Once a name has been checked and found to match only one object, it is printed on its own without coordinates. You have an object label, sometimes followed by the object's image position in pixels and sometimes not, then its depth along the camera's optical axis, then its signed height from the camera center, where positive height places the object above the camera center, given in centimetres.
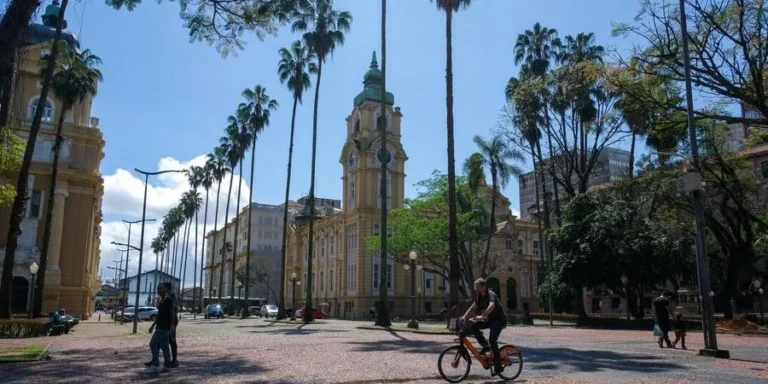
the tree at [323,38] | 4100 +1796
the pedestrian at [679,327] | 1706 -83
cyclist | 976 -42
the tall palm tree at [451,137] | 2617 +722
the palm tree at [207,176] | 7269 +1446
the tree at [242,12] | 1583 +754
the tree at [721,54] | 1535 +666
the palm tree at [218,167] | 7092 +1522
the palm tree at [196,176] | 7457 +1505
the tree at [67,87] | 3531 +1242
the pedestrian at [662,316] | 1734 -55
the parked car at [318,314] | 5584 -184
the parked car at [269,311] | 5919 -160
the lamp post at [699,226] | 1418 +182
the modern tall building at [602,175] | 7588 +1624
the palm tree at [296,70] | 4697 +1768
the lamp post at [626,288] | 3559 +58
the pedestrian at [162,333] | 1129 -74
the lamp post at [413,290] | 3020 +32
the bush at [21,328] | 2272 -138
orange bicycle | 978 -103
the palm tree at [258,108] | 5691 +1788
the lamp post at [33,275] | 3227 +100
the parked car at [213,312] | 5517 -162
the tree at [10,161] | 2209 +526
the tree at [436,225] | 4941 +607
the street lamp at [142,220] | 3243 +438
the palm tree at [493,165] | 4594 +1021
